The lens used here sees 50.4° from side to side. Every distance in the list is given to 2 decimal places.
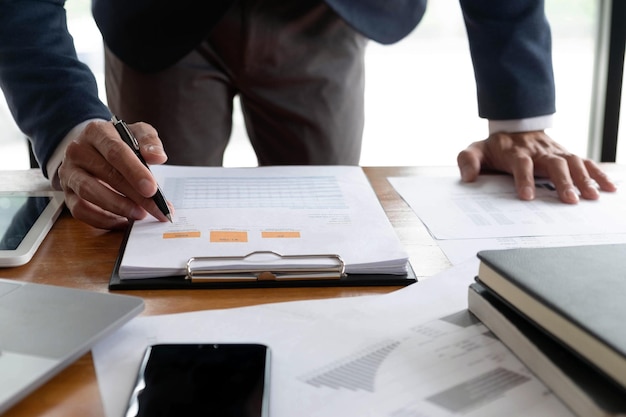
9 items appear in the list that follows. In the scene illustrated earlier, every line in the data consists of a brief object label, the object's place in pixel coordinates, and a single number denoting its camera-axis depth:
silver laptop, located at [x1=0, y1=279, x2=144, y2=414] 0.46
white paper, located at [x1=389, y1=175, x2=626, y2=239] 0.82
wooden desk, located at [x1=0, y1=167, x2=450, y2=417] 0.47
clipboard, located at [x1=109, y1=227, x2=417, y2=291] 0.66
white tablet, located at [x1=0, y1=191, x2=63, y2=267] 0.73
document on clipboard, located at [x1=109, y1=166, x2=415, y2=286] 0.67
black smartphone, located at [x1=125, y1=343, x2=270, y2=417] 0.43
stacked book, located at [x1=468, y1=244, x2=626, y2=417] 0.42
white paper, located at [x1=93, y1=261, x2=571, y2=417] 0.46
